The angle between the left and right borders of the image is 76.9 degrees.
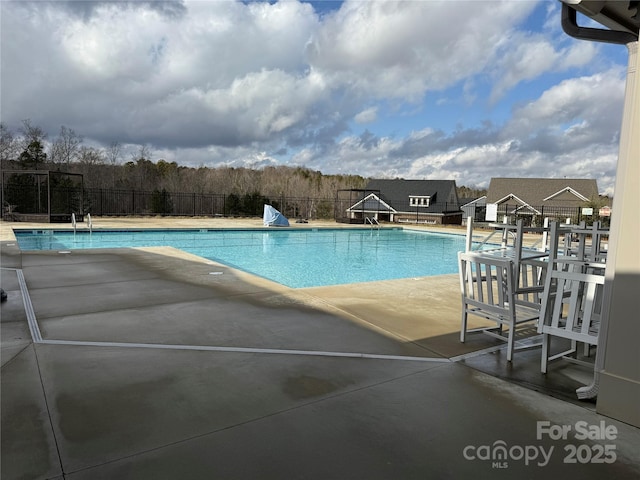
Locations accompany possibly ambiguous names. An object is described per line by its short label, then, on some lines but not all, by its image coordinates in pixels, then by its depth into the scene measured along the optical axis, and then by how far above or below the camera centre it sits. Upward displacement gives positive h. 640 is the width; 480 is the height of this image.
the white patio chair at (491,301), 3.00 -0.69
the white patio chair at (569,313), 2.57 -0.63
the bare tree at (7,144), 23.27 +3.05
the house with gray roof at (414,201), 36.59 +1.17
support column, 2.08 -0.39
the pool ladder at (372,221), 22.32 -0.57
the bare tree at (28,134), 23.69 +3.76
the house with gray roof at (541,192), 33.81 +2.31
